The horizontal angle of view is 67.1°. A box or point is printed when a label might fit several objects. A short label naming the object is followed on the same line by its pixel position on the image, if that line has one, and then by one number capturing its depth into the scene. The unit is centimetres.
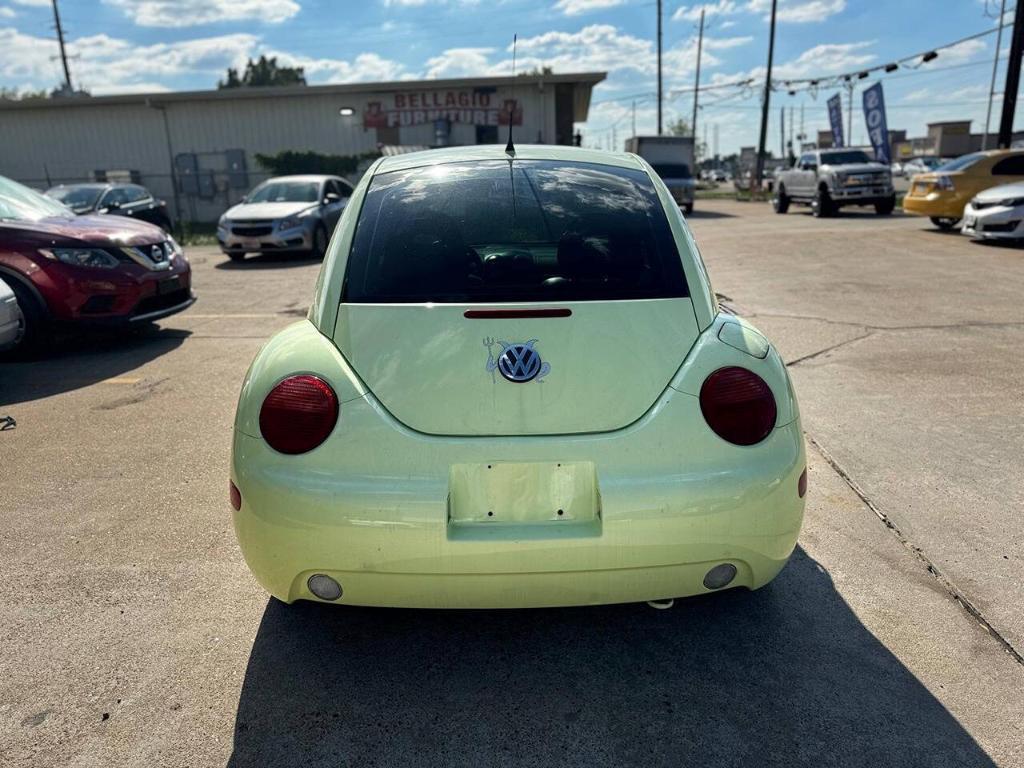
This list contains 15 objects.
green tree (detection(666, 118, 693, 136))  9540
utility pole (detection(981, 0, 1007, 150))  2962
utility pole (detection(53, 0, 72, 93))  4700
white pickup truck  2128
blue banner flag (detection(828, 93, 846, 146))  3762
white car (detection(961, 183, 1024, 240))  1278
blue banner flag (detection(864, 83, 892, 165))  3073
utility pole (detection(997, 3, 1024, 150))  1948
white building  2805
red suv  671
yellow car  1534
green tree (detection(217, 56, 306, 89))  9464
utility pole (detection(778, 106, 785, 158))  10905
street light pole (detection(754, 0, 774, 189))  3956
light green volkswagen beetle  223
